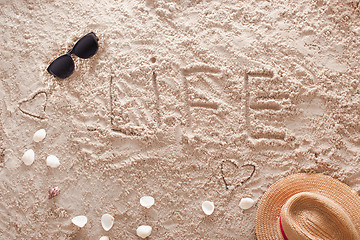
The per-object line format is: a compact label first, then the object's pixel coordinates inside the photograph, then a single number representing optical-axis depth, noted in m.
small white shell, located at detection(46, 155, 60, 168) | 1.69
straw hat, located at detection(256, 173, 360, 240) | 1.38
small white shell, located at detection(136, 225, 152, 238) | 1.60
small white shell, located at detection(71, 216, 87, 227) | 1.65
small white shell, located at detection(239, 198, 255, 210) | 1.60
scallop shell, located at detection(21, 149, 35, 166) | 1.71
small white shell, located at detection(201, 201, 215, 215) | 1.61
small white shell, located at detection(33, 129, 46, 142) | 1.72
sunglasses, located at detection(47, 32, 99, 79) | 1.74
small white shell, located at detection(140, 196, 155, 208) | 1.63
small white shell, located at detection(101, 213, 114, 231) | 1.63
